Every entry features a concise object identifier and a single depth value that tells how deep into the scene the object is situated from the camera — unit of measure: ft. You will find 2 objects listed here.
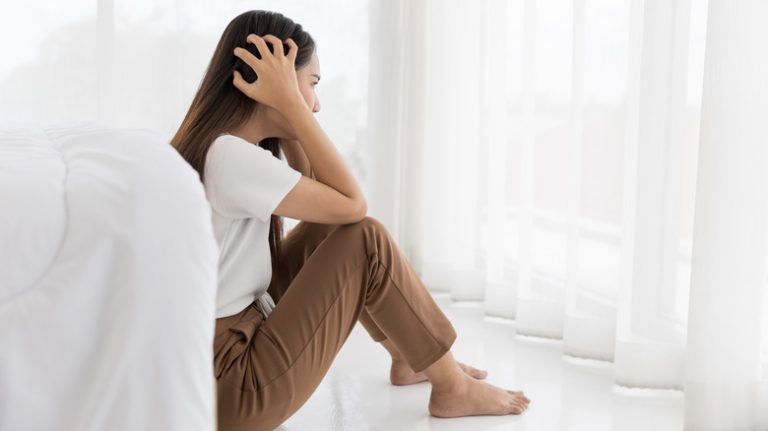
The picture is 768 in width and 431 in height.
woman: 4.59
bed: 2.76
